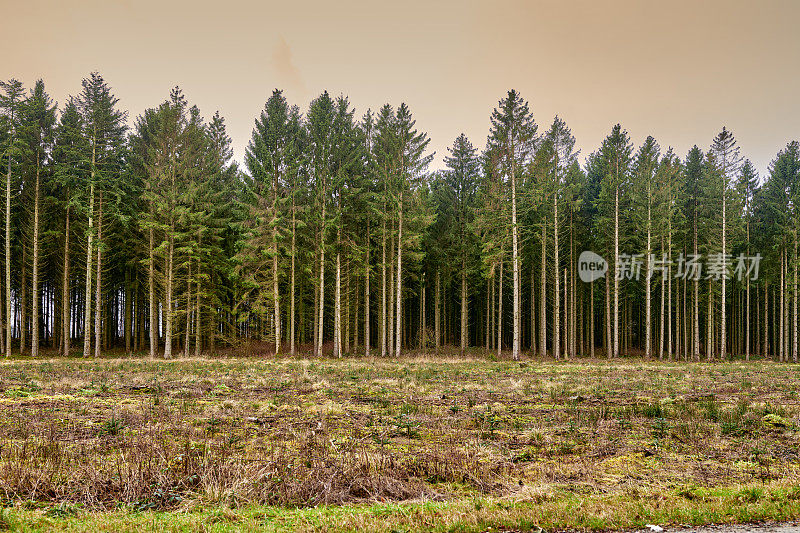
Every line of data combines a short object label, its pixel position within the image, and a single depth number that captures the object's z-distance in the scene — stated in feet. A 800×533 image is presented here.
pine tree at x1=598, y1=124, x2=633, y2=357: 115.85
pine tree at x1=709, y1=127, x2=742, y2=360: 121.80
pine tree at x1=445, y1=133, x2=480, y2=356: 128.88
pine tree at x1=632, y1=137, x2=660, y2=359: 115.44
